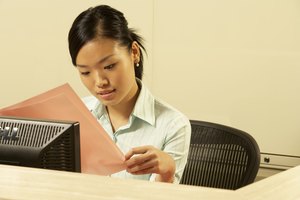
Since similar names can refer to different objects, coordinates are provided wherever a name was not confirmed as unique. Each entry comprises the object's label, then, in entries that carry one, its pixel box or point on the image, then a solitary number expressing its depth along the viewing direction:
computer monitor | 1.38
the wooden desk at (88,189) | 0.98
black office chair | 2.09
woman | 1.93
